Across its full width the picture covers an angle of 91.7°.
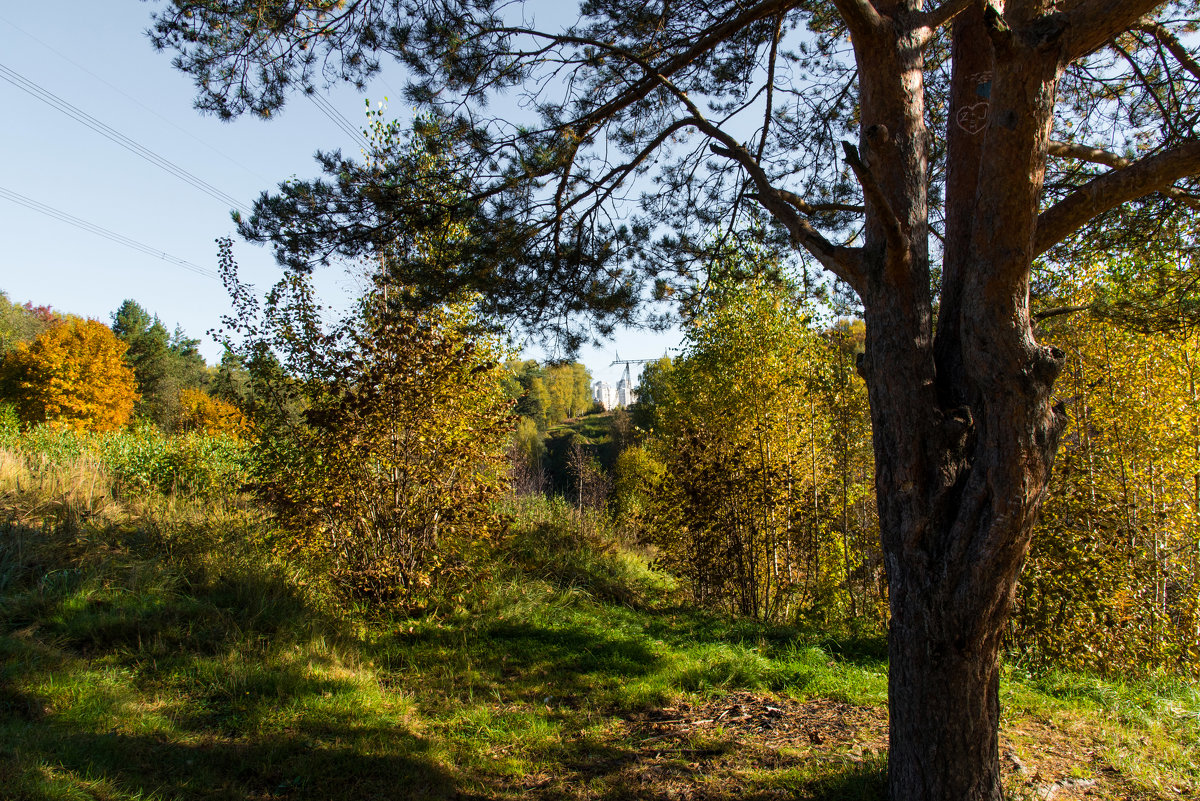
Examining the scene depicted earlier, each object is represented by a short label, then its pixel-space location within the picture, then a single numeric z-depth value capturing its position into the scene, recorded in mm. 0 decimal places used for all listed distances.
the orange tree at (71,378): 22953
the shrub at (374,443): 5180
